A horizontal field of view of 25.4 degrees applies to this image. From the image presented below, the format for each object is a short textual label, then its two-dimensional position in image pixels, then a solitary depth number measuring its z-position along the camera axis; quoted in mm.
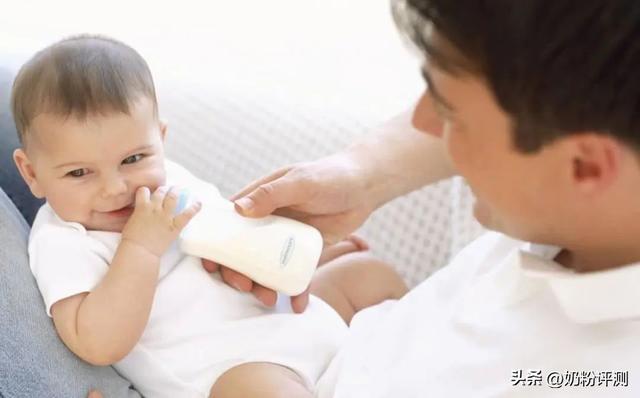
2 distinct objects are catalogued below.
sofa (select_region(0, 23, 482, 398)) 1398
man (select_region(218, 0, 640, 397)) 897
